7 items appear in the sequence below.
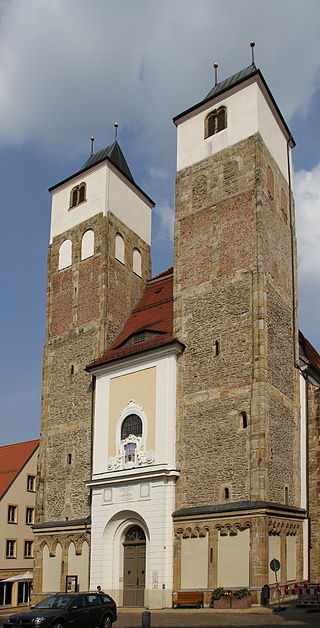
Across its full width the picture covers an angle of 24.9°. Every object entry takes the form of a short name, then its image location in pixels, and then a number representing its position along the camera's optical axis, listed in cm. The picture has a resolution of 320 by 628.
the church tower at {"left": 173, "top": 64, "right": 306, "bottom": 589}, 2572
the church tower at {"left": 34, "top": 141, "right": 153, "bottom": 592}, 3198
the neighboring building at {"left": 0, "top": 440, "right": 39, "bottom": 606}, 4234
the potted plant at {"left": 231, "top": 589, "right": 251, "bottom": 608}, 2350
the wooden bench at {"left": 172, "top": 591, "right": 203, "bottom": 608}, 2541
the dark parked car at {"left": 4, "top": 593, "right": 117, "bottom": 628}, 1706
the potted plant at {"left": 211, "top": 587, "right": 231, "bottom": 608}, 2386
